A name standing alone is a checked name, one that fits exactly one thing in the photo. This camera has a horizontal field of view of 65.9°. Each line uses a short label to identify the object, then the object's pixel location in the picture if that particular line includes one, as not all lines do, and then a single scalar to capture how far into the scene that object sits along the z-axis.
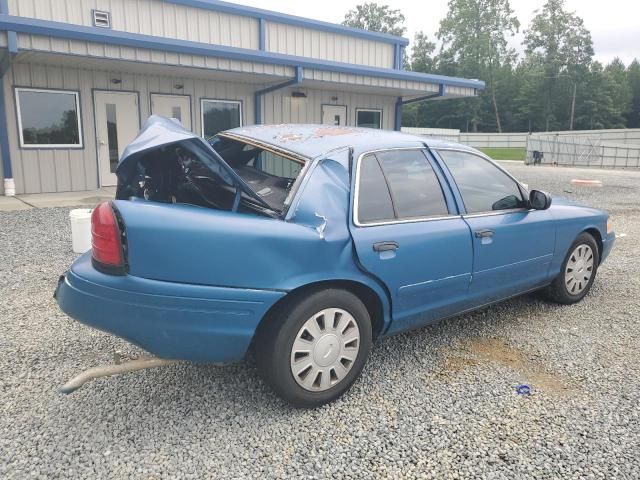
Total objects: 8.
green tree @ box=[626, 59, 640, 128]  71.00
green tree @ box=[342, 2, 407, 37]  74.38
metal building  9.31
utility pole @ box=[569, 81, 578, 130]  67.19
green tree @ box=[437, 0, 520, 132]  69.06
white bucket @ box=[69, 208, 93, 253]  5.68
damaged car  2.35
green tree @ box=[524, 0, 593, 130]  69.25
